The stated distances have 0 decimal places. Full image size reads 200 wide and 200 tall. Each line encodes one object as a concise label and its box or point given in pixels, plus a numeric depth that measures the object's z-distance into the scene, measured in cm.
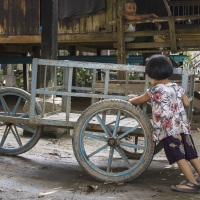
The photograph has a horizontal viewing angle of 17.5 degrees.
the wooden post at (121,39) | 1503
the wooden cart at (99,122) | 617
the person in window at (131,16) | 1476
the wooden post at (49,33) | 1159
